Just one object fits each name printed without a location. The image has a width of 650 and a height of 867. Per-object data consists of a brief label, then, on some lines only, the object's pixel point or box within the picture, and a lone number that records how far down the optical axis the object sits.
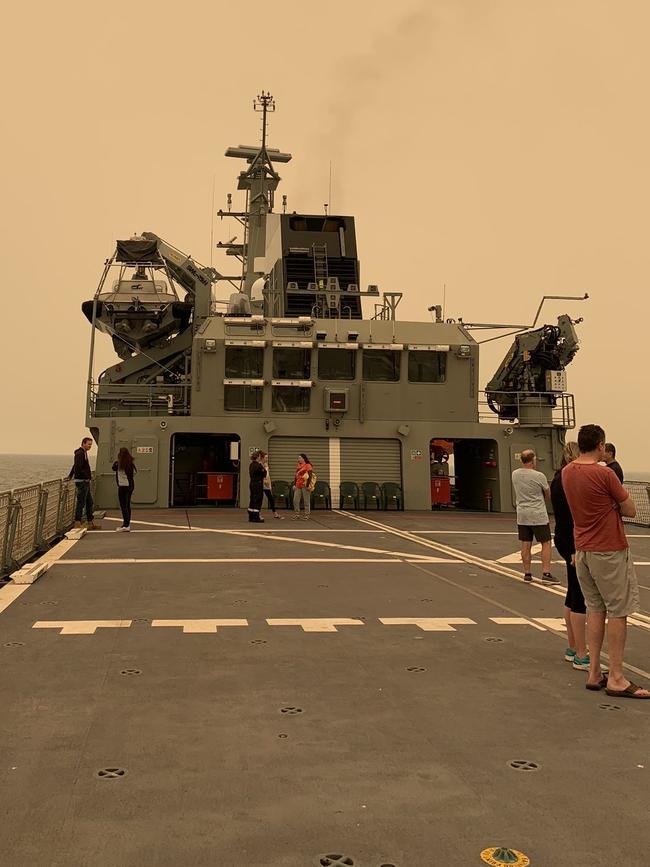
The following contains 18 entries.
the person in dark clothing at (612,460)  9.60
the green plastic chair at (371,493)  23.53
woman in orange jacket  19.98
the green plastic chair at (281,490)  22.83
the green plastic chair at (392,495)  23.62
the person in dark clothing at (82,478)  16.09
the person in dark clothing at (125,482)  16.08
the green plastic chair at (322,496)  23.17
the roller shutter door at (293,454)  23.44
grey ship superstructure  23.44
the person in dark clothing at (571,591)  6.34
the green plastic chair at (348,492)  23.39
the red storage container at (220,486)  24.41
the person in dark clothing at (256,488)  18.50
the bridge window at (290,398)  23.86
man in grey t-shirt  10.86
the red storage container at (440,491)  25.44
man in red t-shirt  5.62
